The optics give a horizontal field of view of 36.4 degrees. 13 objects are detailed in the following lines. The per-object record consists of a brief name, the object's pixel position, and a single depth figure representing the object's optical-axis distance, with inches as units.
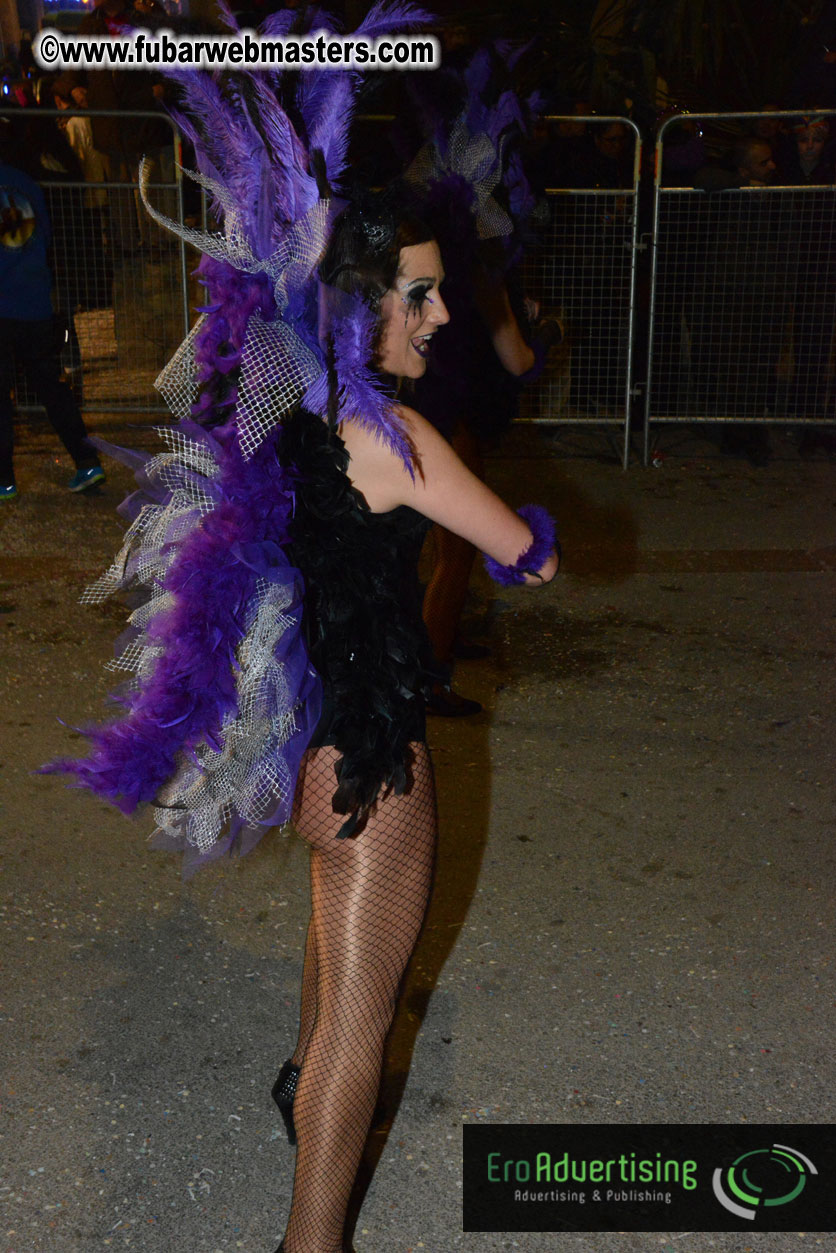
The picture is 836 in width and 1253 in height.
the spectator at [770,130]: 320.5
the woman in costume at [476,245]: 159.9
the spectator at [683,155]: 323.3
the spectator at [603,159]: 324.5
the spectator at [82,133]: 440.4
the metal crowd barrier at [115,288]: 343.3
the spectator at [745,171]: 316.8
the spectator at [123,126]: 352.2
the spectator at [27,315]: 281.6
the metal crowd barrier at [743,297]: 322.7
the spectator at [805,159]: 320.2
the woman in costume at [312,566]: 83.4
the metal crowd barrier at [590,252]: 323.0
